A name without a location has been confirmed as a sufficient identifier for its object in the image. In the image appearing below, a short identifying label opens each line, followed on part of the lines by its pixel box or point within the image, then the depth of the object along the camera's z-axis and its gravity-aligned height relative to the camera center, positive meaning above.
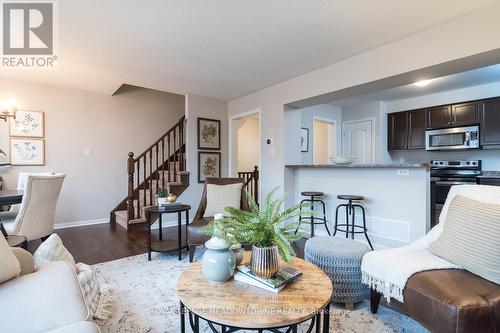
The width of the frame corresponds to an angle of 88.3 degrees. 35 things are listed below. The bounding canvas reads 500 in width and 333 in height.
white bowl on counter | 3.58 +0.09
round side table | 2.97 -0.87
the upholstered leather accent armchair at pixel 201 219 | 2.79 -0.64
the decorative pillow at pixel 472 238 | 1.44 -0.44
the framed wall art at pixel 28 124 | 4.05 +0.67
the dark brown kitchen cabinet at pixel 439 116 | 4.58 +0.90
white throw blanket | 1.57 -0.63
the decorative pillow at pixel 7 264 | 1.09 -0.43
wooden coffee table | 1.06 -0.62
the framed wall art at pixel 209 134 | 4.88 +0.63
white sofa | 0.93 -0.54
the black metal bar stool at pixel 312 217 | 3.70 -0.66
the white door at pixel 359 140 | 5.52 +0.57
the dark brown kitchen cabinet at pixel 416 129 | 4.90 +0.72
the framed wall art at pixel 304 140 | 5.16 +0.53
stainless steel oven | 4.21 -0.15
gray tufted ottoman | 1.90 -0.78
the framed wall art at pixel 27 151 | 4.04 +0.24
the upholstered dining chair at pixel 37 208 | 2.55 -0.44
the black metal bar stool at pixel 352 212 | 3.25 -0.61
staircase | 4.41 -0.29
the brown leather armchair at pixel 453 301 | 1.24 -0.69
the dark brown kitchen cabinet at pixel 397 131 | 5.14 +0.72
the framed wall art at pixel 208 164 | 4.87 +0.04
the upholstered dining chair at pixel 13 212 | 2.83 -0.55
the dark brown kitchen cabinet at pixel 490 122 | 4.02 +0.69
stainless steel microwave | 4.23 +0.49
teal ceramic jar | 1.35 -0.50
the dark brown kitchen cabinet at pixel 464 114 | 4.26 +0.89
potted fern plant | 1.34 -0.36
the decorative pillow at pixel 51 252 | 1.52 -0.52
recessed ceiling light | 4.09 +1.34
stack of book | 1.29 -0.59
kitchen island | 2.89 -0.35
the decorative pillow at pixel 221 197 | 3.26 -0.40
